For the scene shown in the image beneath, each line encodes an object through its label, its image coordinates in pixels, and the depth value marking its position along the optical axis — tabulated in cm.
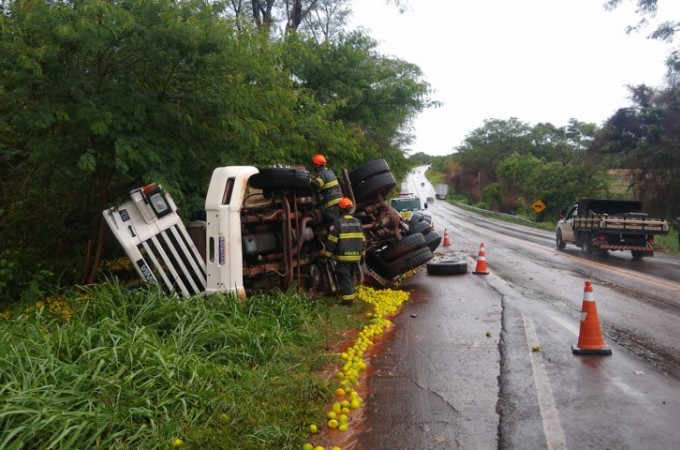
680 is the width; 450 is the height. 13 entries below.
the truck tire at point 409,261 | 1004
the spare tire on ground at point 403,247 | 999
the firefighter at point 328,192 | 847
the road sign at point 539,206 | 3900
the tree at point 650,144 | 2497
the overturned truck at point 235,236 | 680
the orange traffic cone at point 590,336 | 614
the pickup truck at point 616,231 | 1719
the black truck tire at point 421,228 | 1131
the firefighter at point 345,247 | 809
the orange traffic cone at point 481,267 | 1262
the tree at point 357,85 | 1644
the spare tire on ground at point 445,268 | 1248
